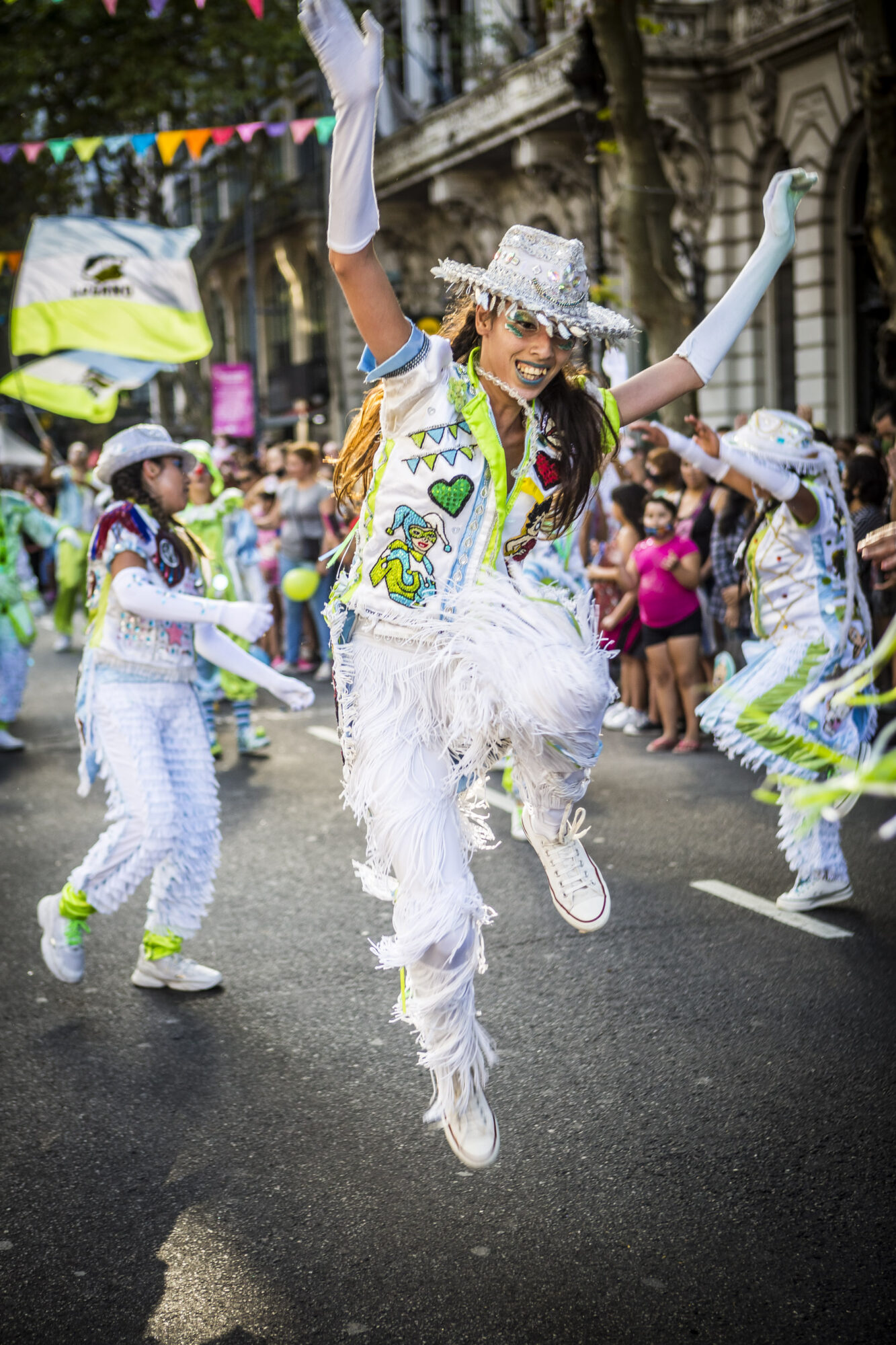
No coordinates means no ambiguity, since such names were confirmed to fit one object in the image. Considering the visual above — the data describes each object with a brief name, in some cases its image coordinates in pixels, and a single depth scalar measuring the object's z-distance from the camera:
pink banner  27.66
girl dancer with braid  4.75
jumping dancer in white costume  3.05
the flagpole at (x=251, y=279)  28.55
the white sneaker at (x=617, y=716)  10.26
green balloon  11.66
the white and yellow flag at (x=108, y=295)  10.82
